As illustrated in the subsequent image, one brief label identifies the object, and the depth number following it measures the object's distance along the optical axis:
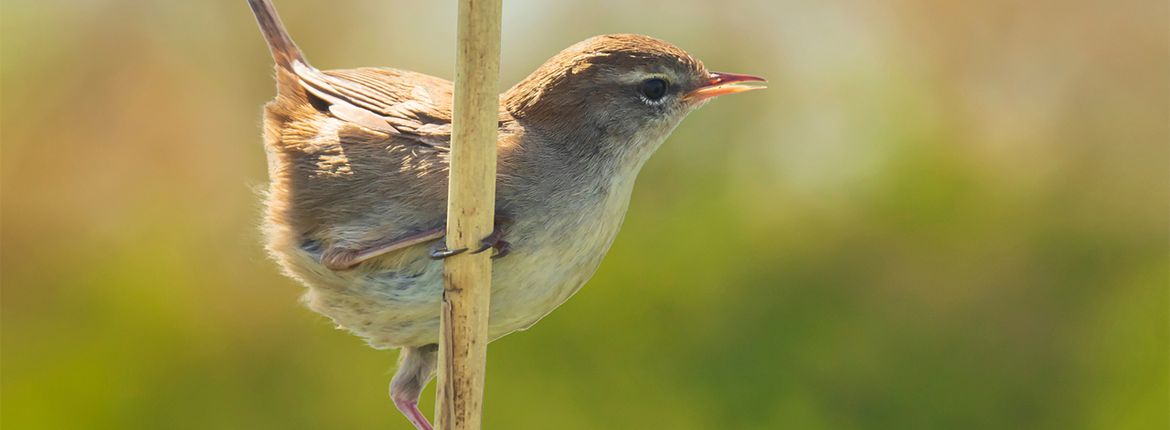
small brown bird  1.74
